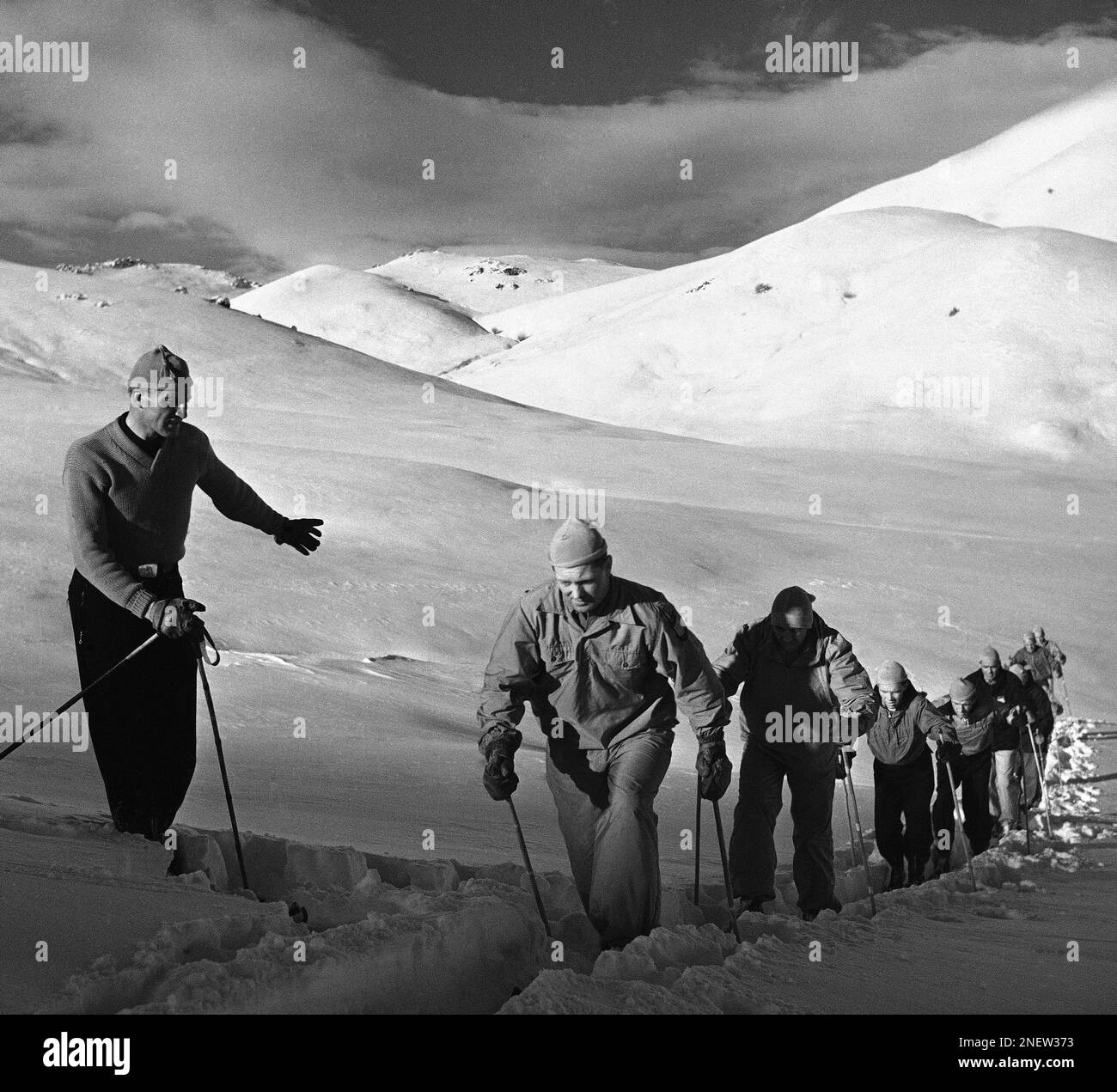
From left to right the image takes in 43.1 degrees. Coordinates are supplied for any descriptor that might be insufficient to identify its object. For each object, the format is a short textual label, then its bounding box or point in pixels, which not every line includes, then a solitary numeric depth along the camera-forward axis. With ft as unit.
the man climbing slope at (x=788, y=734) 23.15
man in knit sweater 17.81
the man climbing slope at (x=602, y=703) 17.43
